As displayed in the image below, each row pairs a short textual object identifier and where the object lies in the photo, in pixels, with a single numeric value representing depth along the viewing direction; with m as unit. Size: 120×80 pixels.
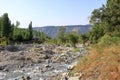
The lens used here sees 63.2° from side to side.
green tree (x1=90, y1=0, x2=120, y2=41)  13.33
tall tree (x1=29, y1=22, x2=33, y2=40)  36.22
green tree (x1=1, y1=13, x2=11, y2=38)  30.09
